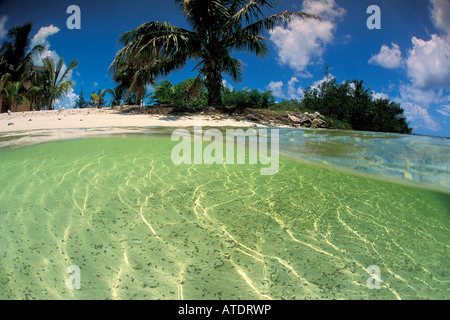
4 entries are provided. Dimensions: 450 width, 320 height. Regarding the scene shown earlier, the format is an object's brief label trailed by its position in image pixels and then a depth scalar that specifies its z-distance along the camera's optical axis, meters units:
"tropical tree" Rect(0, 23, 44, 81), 18.42
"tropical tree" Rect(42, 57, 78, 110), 18.86
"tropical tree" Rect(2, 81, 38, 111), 16.66
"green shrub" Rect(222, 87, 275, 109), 18.96
